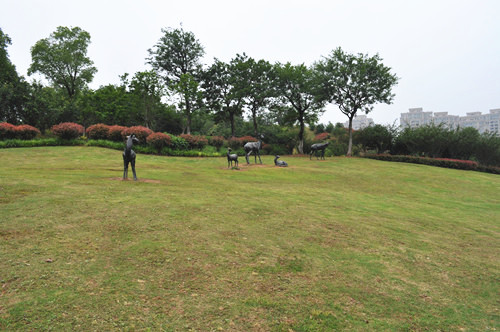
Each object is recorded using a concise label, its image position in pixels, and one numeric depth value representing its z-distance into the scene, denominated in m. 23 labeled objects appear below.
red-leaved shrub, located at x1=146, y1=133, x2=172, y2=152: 22.15
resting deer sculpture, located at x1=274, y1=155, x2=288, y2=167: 18.97
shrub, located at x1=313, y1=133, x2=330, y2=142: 38.34
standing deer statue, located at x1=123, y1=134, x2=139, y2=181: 9.65
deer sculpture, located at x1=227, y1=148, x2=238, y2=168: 15.72
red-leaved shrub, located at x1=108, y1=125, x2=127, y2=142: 23.27
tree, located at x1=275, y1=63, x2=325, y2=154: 30.58
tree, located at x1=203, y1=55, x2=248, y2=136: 34.20
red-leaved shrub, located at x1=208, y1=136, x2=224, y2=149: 28.66
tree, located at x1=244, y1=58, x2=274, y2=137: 32.81
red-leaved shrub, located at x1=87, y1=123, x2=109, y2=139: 23.46
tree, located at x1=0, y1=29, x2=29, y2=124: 26.29
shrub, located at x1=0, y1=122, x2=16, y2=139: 19.39
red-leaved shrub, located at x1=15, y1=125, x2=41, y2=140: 20.14
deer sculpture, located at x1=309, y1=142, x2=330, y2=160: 23.83
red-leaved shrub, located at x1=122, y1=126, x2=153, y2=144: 22.30
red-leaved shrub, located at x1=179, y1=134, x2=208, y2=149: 25.09
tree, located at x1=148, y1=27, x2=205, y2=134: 37.59
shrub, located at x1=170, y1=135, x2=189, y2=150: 23.98
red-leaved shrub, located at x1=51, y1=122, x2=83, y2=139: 21.31
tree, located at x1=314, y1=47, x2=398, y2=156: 27.98
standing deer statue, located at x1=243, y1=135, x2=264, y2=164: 18.27
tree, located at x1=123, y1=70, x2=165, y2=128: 32.31
